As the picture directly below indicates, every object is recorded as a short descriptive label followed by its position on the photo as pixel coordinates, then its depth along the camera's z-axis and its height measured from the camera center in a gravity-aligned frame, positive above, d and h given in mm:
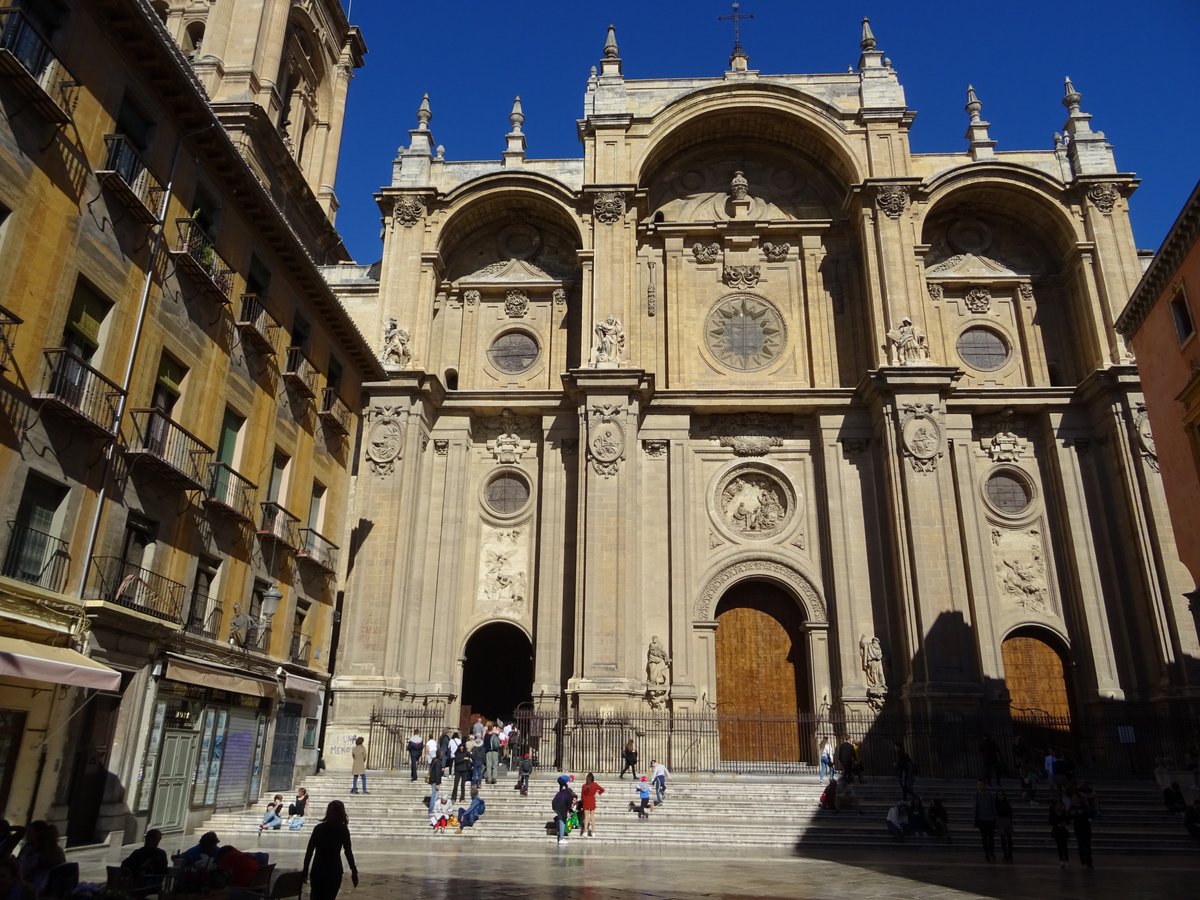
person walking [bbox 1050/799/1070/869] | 13656 -894
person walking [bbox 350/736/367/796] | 18578 -109
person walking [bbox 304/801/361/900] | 7176 -738
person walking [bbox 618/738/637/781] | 19984 +81
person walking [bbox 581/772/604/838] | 15867 -657
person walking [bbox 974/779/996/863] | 14164 -785
